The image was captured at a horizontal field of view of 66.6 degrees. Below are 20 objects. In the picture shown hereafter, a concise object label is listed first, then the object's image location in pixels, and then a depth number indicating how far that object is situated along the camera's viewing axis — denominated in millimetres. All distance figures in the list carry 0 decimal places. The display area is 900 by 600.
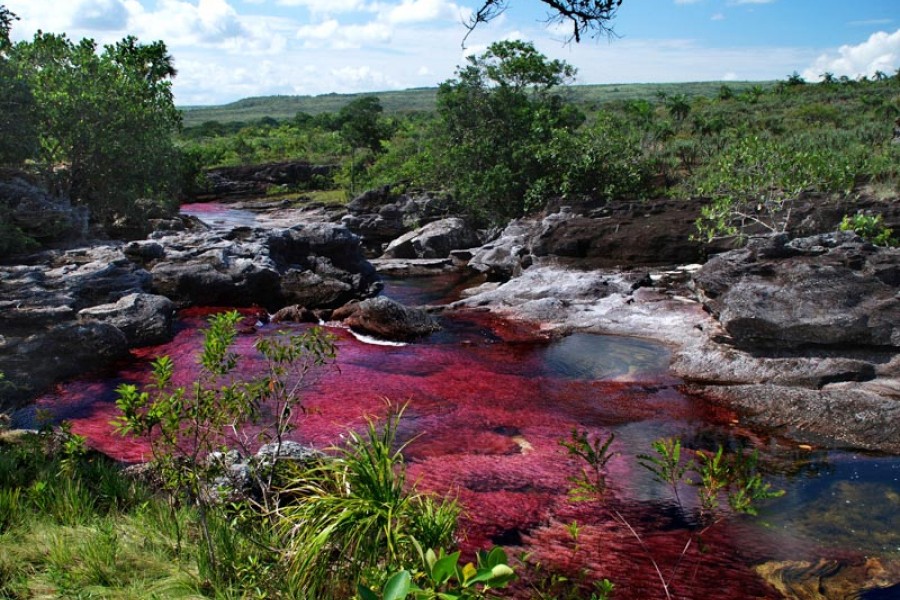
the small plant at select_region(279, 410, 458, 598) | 5094
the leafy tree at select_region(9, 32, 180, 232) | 27891
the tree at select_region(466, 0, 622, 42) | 6496
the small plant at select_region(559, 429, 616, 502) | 5350
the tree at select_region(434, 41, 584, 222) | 32406
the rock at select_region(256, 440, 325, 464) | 7654
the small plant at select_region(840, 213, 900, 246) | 18344
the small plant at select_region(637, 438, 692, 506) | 5258
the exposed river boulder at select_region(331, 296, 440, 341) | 18312
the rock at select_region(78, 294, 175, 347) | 17328
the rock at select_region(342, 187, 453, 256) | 35750
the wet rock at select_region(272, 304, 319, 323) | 20781
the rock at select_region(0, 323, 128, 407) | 14047
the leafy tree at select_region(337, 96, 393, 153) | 58875
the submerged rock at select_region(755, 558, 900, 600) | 7289
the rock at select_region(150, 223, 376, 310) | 21984
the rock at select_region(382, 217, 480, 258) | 31672
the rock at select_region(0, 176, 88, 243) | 22594
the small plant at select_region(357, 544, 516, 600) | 2615
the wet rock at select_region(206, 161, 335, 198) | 60719
